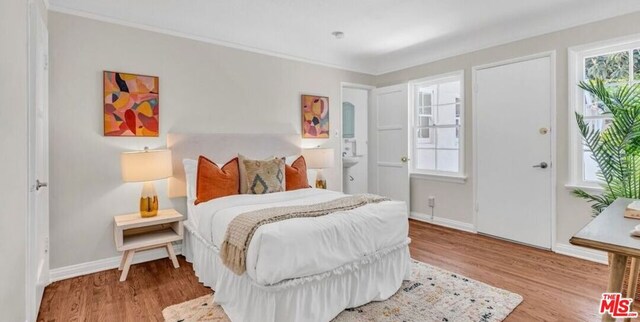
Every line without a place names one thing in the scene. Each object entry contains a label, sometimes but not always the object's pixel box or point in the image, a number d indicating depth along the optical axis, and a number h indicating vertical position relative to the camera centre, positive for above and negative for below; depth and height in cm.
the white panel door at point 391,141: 490 +29
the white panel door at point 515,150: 351 +10
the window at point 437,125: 440 +49
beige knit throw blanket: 199 -40
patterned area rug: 219 -105
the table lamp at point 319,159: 421 +1
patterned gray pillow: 321 -17
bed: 190 -66
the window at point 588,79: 312 +74
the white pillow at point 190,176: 326 -16
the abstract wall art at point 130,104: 304 +55
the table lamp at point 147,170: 286 -9
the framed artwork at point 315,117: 450 +61
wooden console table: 124 -33
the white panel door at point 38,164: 189 -2
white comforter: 188 -50
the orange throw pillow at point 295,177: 358 -19
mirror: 588 +72
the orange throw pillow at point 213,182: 308 -21
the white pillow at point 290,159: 397 +1
